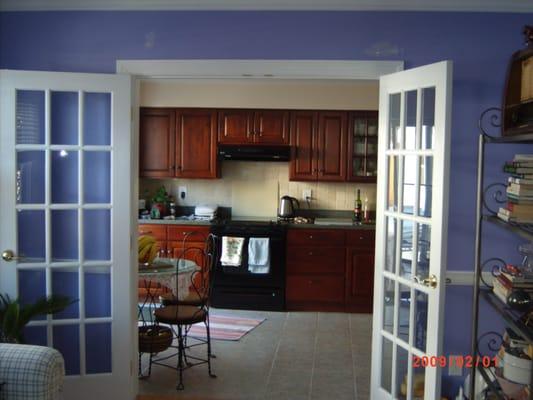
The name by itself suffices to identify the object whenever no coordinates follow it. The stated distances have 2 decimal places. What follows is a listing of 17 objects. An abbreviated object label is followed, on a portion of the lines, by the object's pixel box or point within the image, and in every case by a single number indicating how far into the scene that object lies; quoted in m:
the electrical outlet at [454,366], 3.44
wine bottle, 6.38
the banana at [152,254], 4.14
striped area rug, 5.21
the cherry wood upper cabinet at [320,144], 6.26
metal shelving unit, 2.55
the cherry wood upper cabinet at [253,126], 6.30
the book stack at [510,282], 2.71
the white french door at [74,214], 3.36
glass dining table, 3.96
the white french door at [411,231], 2.96
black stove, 5.98
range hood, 6.22
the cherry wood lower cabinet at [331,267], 5.99
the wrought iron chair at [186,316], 4.01
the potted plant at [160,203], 6.47
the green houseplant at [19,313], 3.09
